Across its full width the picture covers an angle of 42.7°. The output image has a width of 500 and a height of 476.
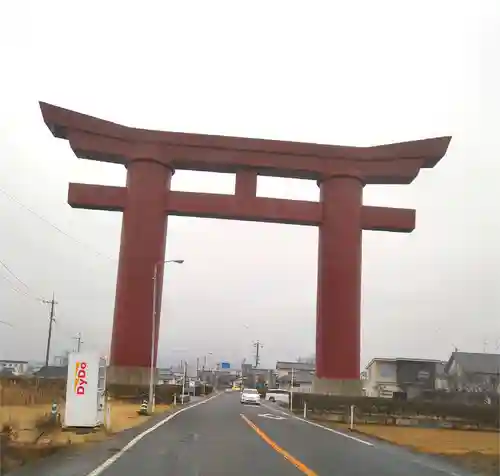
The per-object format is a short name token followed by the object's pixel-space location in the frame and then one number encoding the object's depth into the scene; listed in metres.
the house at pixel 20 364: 54.97
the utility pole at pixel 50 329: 69.00
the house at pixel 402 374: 57.69
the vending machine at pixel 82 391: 17.84
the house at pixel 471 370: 50.91
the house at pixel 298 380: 93.25
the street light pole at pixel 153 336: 31.55
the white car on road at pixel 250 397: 52.00
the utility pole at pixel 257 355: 135.50
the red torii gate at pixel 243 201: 35.56
